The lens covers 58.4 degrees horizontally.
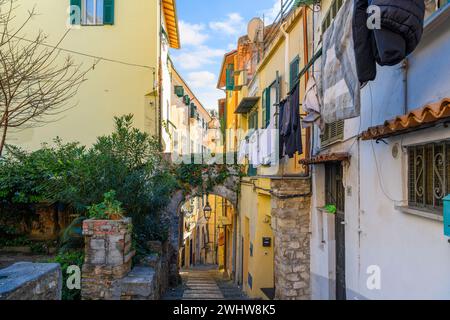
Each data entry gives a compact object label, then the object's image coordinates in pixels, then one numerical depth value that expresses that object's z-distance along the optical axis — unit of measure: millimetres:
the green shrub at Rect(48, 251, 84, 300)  6969
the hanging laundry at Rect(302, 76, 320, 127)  6672
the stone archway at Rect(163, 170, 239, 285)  14820
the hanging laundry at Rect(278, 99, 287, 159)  9117
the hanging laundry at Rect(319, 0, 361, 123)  4739
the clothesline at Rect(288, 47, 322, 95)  6530
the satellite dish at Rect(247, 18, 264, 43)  15155
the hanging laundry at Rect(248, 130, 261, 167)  12359
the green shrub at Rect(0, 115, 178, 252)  8477
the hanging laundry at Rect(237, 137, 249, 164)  14930
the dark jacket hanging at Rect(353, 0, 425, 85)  3479
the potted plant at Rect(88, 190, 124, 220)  7188
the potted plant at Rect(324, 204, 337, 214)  7445
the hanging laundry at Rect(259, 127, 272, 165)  10867
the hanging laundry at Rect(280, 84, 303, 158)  8086
